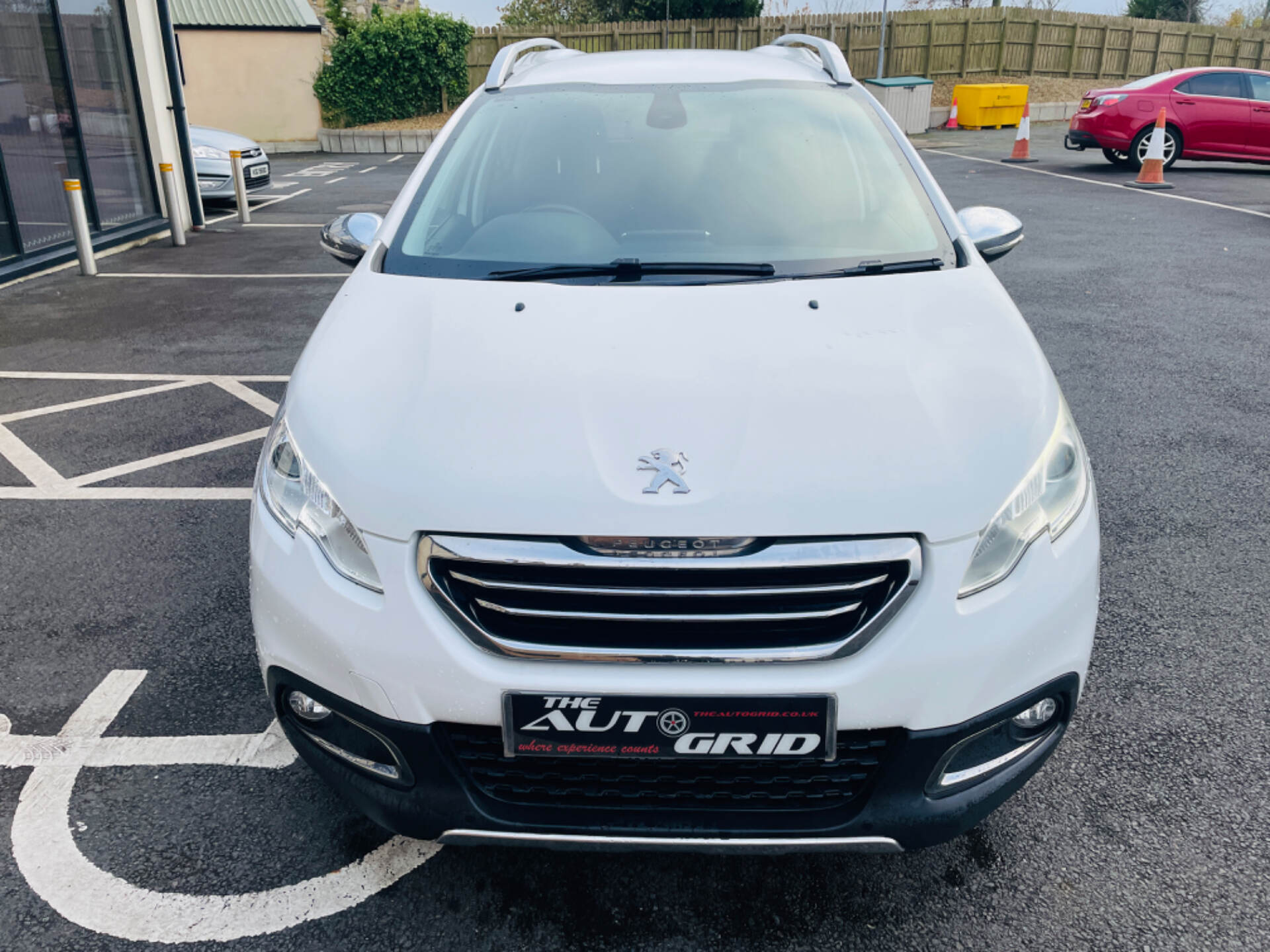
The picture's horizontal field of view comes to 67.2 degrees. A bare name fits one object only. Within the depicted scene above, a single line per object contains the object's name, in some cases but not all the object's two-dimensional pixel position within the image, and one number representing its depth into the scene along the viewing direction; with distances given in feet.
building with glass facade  28.84
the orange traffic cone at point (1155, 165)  42.96
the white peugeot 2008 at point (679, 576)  5.61
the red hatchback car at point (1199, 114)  46.68
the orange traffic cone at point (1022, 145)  53.78
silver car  40.63
